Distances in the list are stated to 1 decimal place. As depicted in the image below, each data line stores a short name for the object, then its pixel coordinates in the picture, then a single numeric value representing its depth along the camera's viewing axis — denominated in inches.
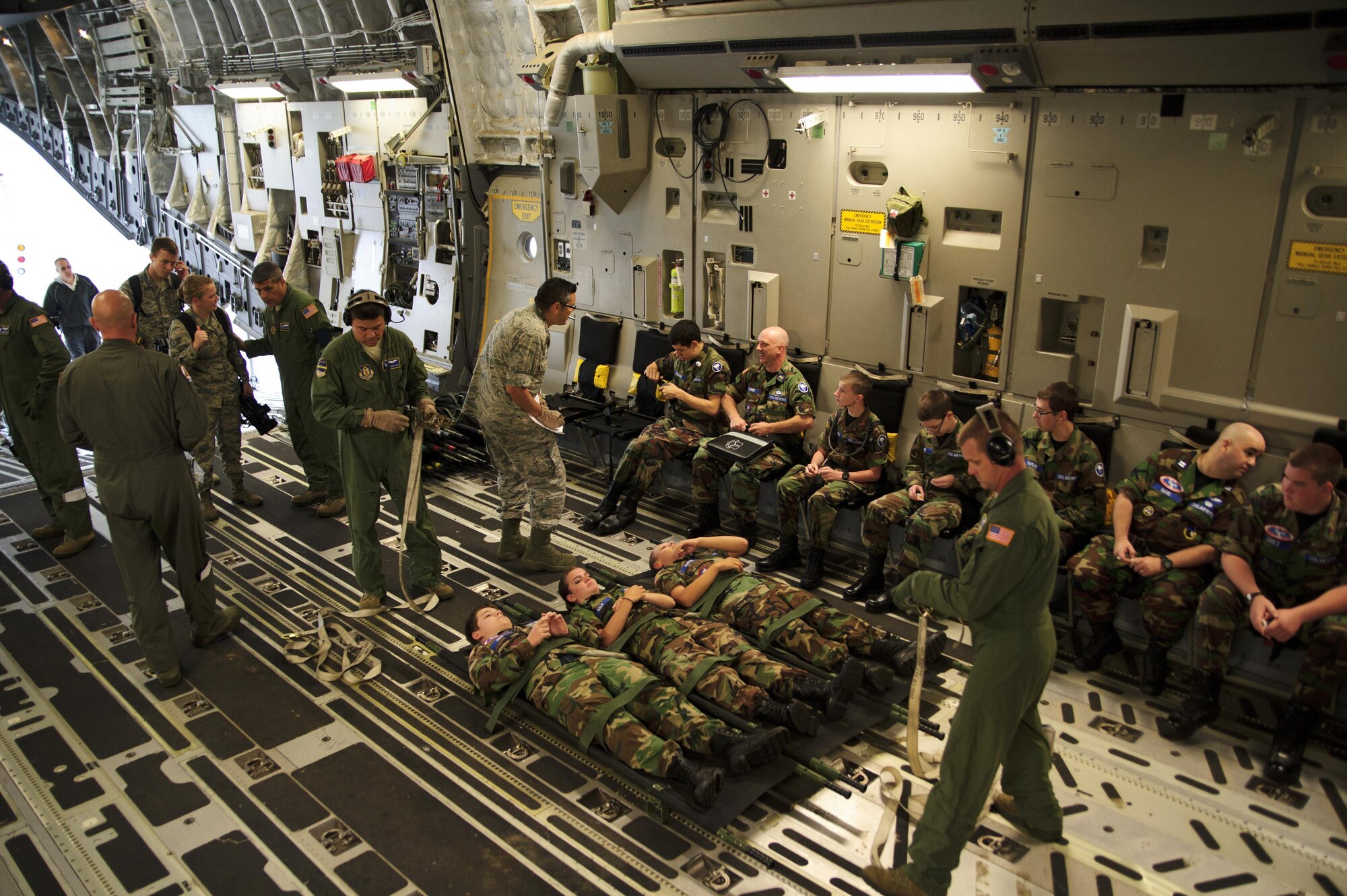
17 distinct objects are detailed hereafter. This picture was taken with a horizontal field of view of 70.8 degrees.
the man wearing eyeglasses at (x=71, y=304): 352.2
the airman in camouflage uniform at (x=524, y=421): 222.4
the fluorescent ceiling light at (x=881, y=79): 207.0
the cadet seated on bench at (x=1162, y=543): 179.3
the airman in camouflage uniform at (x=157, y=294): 285.9
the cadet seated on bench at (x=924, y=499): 210.2
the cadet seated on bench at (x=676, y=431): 264.1
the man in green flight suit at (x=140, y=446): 179.8
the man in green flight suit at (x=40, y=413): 235.8
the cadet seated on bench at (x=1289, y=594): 159.5
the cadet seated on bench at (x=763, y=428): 247.6
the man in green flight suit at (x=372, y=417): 207.5
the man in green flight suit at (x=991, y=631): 126.0
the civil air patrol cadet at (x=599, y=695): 153.8
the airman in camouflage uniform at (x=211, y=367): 253.8
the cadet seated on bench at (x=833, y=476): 228.8
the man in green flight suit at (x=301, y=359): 261.9
